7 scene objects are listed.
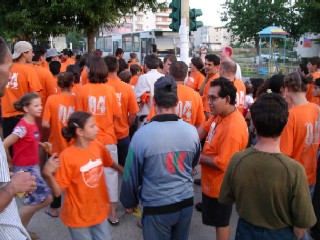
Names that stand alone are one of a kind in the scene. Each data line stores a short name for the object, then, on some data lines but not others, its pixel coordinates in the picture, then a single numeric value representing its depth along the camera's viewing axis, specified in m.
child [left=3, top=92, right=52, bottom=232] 3.79
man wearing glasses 3.08
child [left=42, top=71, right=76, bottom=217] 4.49
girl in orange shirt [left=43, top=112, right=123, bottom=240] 3.02
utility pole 8.43
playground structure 23.97
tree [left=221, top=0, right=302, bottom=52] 37.97
